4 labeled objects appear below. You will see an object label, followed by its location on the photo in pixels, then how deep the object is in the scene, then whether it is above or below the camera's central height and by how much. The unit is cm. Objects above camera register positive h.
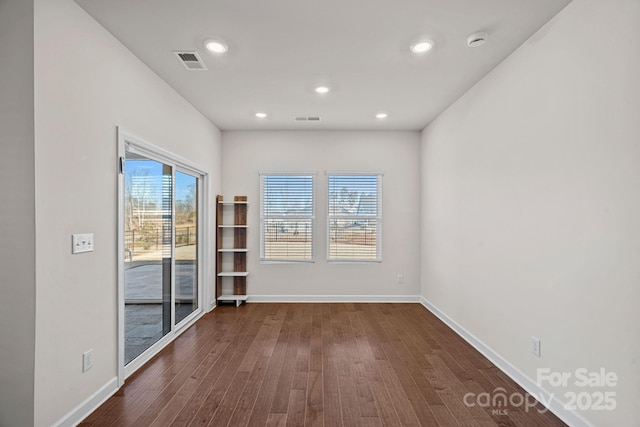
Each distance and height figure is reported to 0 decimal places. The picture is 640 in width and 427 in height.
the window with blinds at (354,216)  507 -2
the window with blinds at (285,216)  507 -1
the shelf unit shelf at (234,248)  486 -52
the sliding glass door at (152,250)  275 -36
